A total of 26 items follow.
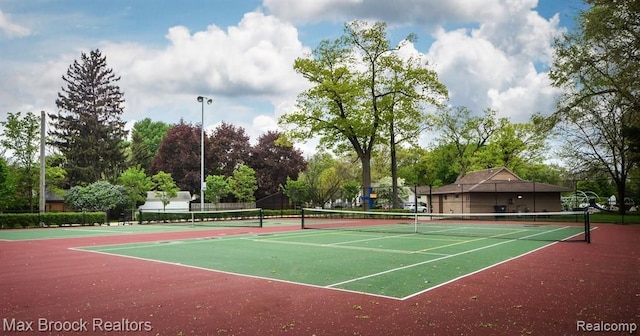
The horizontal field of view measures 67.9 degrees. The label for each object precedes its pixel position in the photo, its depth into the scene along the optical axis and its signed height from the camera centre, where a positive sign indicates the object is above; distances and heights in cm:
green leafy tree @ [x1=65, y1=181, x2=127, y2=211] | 4038 -22
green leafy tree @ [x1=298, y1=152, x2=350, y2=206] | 5044 +222
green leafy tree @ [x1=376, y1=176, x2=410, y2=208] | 5267 +16
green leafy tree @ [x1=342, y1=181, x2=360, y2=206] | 5156 +38
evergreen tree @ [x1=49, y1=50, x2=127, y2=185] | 5966 +959
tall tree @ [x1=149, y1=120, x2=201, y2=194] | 5894 +487
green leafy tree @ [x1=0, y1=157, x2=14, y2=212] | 3350 +70
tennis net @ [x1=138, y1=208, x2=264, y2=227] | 3556 -181
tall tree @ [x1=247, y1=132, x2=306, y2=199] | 6066 +403
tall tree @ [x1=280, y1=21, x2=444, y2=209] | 4169 +923
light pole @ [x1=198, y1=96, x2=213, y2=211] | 3709 +739
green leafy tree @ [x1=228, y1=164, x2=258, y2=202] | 5041 +111
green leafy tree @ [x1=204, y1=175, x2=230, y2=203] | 4875 +67
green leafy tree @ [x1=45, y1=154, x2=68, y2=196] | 4062 +174
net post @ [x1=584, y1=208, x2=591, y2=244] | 1644 -133
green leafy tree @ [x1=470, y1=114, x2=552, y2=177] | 5584 +506
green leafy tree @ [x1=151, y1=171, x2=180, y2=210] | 4466 +73
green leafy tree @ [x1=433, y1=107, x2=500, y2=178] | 5809 +723
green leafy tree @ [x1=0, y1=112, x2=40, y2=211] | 3781 +404
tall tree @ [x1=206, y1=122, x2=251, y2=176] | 6112 +582
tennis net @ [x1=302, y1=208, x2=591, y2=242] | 2014 -187
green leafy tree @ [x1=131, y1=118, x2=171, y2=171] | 7531 +1039
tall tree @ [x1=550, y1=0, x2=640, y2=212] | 1453 +507
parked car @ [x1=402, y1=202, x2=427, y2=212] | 5801 -172
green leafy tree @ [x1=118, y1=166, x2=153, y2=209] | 4531 +98
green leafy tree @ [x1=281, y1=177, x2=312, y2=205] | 4781 -2
